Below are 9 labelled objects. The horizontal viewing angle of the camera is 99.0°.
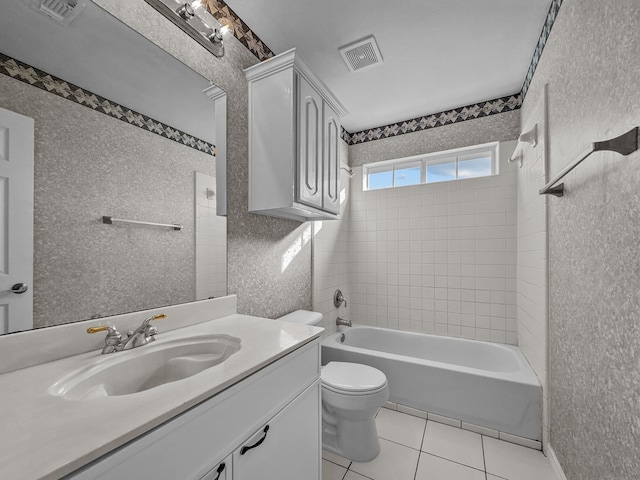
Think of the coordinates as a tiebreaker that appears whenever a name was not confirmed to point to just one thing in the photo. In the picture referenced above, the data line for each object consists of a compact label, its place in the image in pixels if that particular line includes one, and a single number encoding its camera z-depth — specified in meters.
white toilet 1.54
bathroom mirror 0.82
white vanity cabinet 0.54
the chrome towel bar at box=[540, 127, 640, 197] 0.78
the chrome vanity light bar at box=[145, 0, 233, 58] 1.23
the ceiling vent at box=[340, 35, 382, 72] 1.77
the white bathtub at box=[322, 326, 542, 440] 1.68
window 2.60
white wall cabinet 1.48
